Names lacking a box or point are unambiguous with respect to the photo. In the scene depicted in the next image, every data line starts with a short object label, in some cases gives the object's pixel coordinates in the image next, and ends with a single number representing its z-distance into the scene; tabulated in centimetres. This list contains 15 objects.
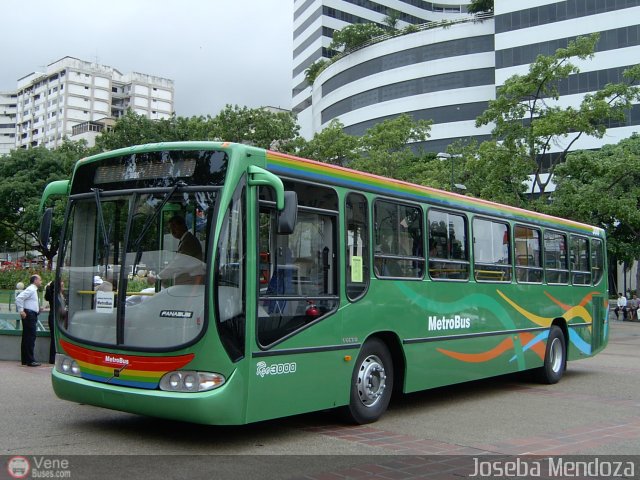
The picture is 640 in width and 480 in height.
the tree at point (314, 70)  7112
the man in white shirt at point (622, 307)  3484
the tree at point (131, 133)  3650
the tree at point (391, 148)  3056
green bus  618
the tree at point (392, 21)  6831
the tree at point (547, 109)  2467
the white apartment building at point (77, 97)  11500
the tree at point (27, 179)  4566
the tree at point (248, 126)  3269
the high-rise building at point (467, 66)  4791
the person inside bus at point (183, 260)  631
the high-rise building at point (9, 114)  13350
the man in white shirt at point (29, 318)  1234
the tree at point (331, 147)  3259
